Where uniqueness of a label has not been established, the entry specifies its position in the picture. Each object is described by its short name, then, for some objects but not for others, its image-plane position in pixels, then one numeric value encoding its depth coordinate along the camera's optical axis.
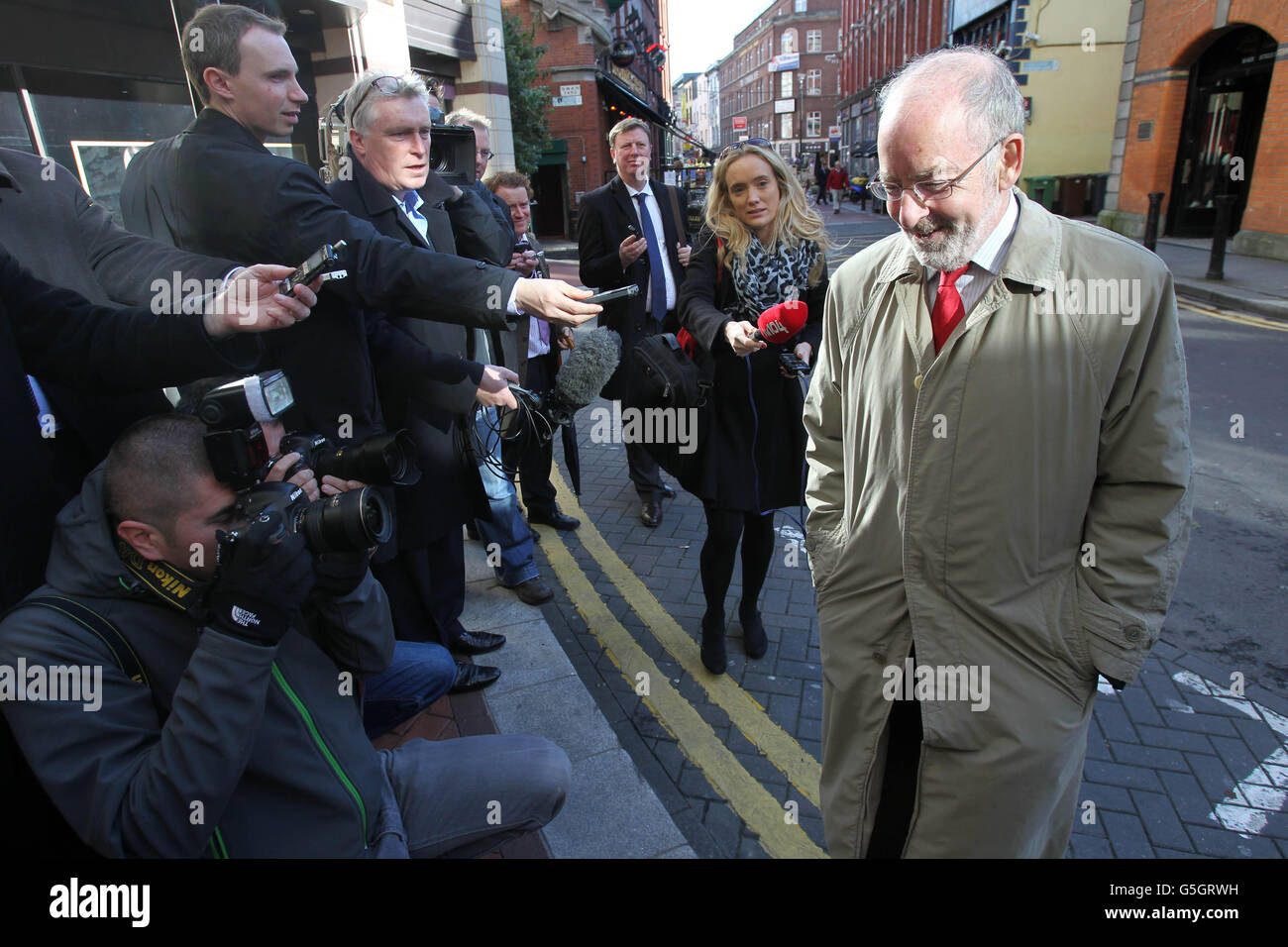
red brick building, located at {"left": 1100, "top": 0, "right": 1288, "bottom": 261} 13.52
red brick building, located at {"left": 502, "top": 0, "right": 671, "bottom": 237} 26.31
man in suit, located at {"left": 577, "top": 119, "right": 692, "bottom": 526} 4.83
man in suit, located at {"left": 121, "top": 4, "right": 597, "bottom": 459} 2.14
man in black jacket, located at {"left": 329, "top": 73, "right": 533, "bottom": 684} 2.78
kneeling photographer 1.43
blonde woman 3.19
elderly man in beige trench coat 1.57
